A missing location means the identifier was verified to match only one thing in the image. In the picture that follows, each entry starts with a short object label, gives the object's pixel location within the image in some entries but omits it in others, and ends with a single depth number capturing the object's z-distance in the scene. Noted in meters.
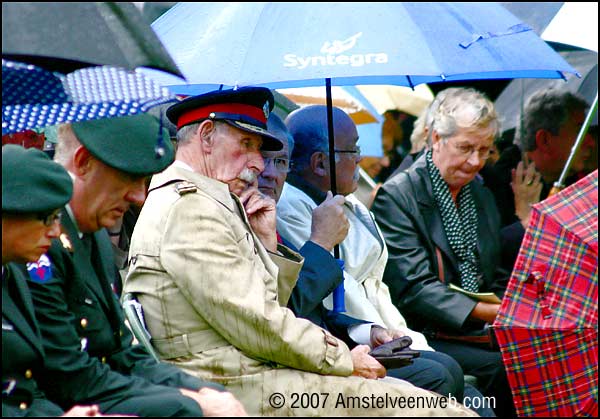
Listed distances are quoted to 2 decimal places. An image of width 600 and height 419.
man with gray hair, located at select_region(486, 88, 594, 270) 15.74
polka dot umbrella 8.22
